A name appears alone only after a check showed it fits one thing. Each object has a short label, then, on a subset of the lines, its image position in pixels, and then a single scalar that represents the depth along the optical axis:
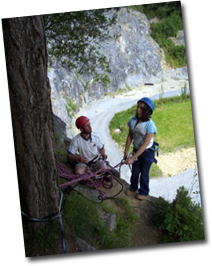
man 3.13
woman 2.90
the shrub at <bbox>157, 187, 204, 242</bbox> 2.63
